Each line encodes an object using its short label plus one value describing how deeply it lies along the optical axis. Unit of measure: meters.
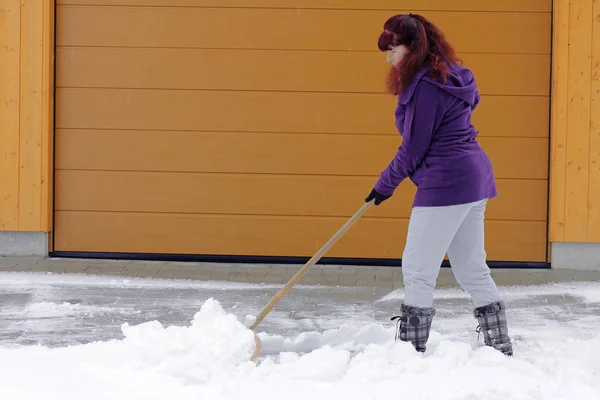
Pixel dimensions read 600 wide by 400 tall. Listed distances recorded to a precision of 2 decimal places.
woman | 4.93
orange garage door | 8.07
